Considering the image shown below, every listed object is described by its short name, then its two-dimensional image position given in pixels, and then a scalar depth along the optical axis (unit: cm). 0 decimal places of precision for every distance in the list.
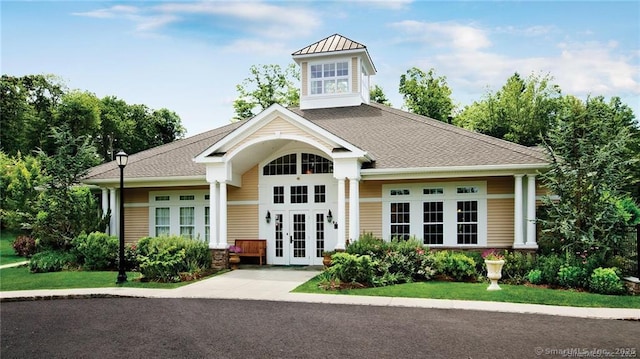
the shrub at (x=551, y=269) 1286
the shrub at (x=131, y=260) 1669
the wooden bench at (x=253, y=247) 1773
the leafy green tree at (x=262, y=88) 3819
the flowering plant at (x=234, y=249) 1686
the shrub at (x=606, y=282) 1179
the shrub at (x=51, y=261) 1675
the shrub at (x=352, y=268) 1301
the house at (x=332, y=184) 1567
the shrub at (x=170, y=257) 1425
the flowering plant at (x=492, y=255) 1279
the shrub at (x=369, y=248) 1402
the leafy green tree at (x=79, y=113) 4522
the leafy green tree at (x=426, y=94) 4184
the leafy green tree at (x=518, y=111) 4131
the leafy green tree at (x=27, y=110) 4488
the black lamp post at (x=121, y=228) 1395
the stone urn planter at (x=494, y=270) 1245
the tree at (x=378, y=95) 4088
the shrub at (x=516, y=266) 1363
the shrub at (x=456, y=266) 1373
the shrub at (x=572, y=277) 1245
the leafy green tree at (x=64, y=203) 1759
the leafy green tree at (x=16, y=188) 2445
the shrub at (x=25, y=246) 2194
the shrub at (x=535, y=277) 1306
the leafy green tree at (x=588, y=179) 1302
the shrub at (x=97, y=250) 1669
